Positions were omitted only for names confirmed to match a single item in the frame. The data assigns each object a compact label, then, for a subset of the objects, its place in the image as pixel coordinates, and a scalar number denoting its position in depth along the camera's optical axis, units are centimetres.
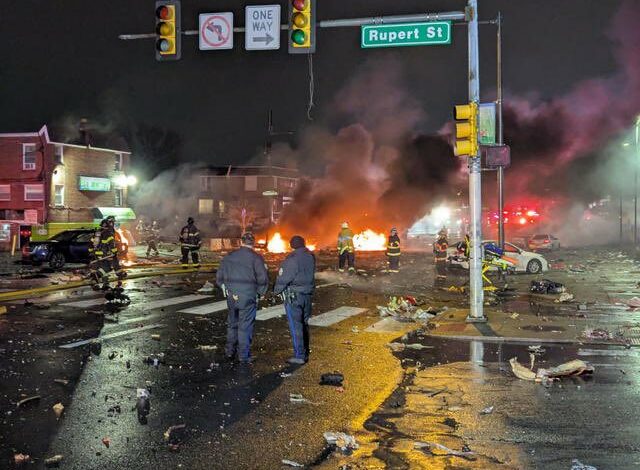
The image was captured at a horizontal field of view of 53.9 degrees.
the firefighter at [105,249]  1599
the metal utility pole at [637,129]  3575
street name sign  1138
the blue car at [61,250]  2275
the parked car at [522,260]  2328
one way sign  1162
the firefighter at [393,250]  2202
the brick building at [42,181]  4000
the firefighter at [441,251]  2294
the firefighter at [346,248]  2157
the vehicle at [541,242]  4094
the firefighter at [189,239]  2120
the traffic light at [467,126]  1118
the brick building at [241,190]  6619
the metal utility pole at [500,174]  2211
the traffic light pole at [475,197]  1133
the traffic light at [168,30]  1179
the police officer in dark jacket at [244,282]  809
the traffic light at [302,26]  1138
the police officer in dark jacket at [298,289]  831
